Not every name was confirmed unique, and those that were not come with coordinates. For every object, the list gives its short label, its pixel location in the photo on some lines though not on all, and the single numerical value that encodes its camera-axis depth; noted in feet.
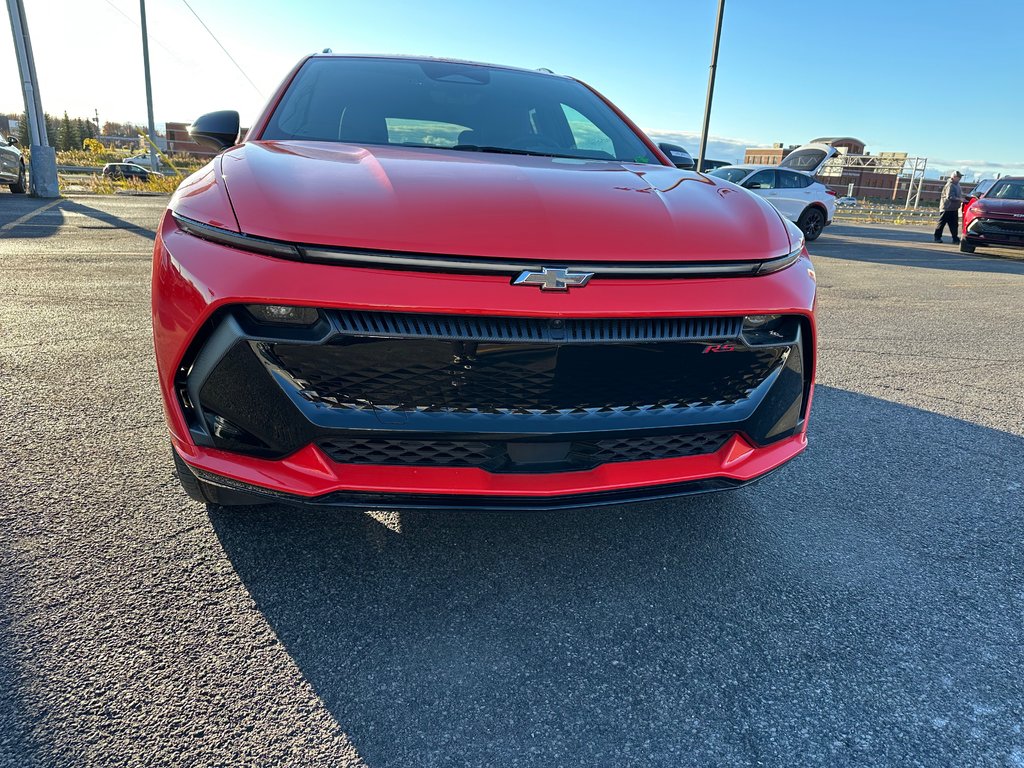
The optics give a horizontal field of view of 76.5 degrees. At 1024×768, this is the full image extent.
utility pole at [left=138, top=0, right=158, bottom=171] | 85.61
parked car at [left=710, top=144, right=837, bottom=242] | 41.47
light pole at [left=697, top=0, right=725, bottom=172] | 45.70
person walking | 48.98
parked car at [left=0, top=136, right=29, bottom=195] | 40.04
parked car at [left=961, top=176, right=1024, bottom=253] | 38.37
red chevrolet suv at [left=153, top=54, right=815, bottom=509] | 4.67
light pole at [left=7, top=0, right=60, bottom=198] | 40.73
